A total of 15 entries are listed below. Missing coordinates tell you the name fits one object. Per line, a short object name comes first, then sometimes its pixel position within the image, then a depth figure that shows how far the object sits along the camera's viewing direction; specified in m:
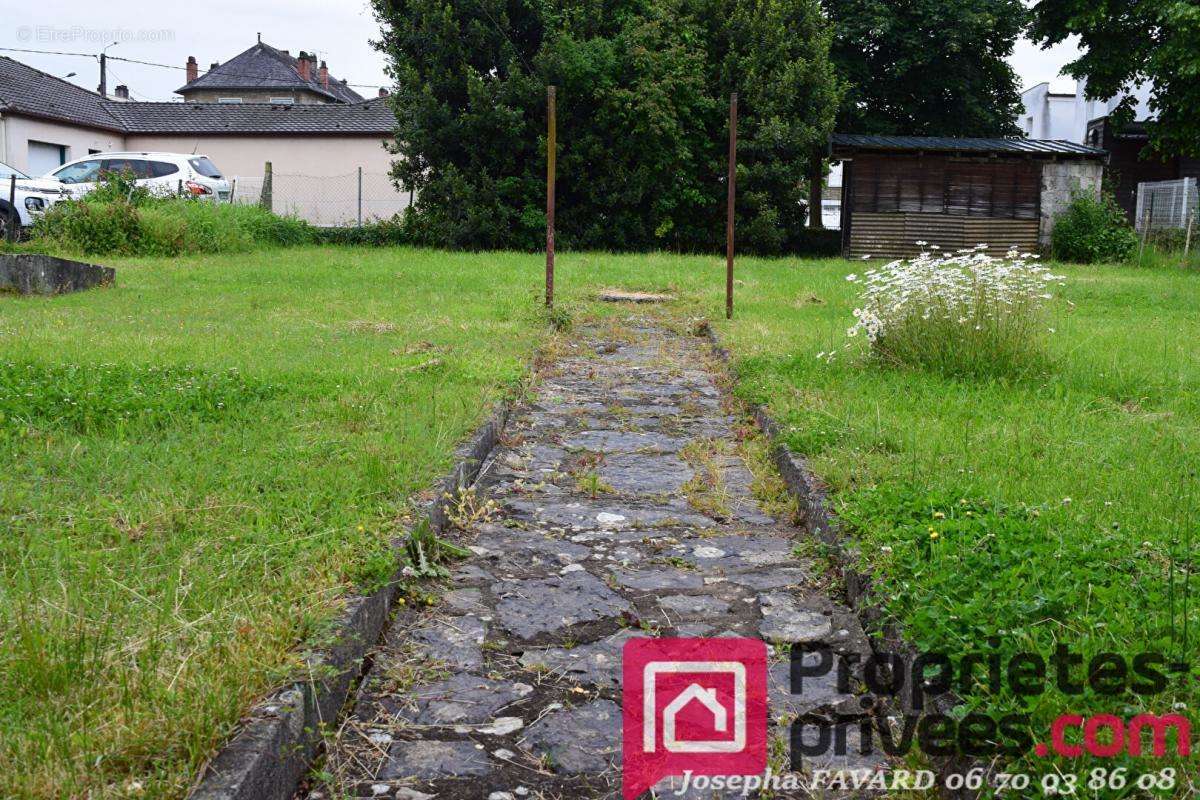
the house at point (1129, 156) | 29.72
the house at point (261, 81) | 49.20
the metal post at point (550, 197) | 10.29
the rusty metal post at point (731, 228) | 10.46
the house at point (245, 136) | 31.25
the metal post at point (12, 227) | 15.02
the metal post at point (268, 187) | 23.69
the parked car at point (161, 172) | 21.70
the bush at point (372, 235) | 23.53
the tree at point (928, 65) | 26.47
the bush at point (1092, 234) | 21.89
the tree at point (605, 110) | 21.67
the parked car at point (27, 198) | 18.50
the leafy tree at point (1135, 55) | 21.30
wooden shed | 22.48
